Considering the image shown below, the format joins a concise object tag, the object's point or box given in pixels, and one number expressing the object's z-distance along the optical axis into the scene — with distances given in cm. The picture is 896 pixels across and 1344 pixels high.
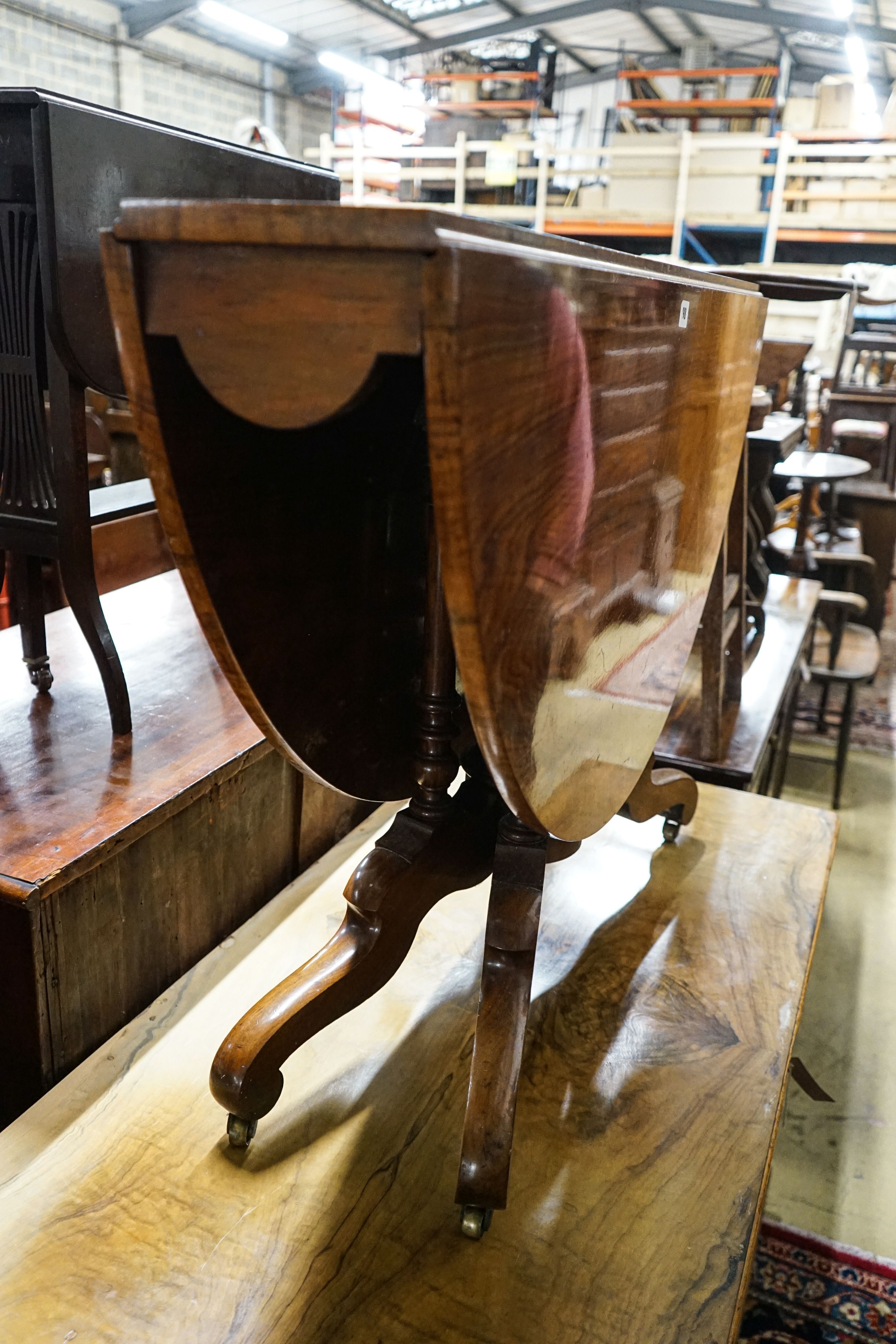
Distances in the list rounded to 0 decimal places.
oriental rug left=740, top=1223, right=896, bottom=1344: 131
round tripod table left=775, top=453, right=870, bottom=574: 319
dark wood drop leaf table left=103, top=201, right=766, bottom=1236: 63
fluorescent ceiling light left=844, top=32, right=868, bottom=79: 909
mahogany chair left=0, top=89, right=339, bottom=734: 124
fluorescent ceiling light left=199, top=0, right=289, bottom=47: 895
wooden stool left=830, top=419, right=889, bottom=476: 504
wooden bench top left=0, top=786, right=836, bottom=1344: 86
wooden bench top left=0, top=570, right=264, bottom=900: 118
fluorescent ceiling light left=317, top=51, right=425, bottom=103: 1048
